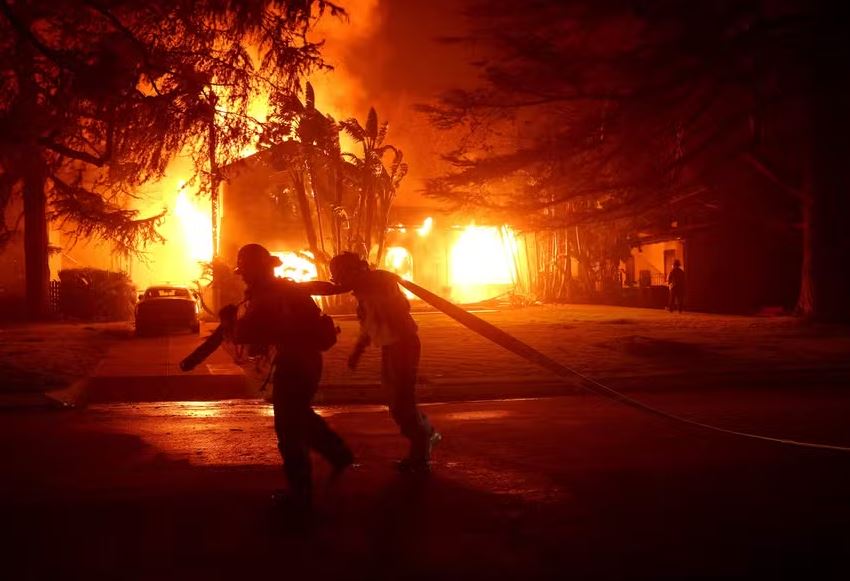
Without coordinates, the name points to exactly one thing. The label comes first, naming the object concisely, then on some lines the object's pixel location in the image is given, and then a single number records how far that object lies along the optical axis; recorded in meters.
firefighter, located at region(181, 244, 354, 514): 5.36
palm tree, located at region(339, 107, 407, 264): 26.03
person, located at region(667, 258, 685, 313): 24.81
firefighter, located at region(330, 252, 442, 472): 6.31
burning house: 26.52
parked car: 20.72
